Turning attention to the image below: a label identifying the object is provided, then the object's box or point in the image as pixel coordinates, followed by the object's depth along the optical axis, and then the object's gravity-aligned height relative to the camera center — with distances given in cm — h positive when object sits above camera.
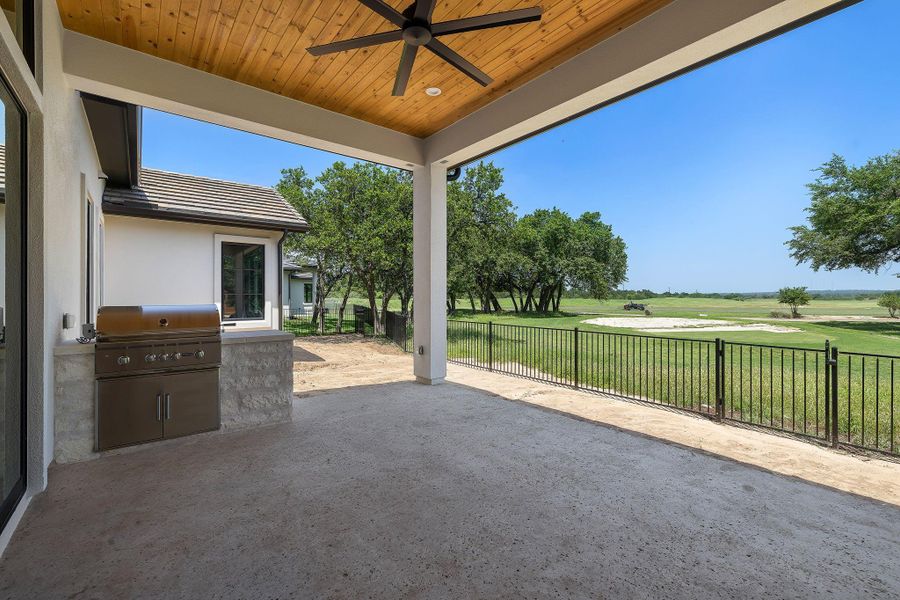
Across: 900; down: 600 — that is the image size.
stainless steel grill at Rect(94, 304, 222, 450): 287 -59
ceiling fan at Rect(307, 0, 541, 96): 237 +179
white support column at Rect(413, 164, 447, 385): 530 +42
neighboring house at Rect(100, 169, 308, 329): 625 +98
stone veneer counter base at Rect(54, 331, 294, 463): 275 -76
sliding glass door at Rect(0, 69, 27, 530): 194 -1
